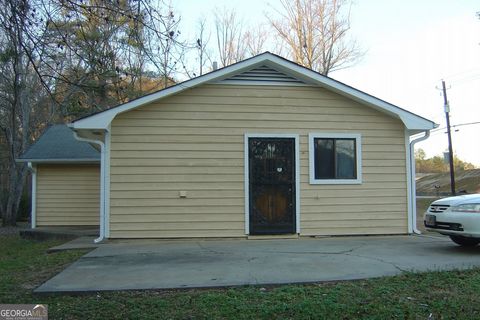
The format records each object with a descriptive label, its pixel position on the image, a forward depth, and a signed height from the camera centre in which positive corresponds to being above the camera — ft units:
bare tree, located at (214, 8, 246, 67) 88.12 +25.16
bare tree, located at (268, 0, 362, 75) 88.53 +28.77
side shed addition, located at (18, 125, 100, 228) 49.49 +0.15
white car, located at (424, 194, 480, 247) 25.88 -1.61
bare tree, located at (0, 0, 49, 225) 63.67 +9.70
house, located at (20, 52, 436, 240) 33.53 +2.39
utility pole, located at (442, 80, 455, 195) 109.87 +13.49
